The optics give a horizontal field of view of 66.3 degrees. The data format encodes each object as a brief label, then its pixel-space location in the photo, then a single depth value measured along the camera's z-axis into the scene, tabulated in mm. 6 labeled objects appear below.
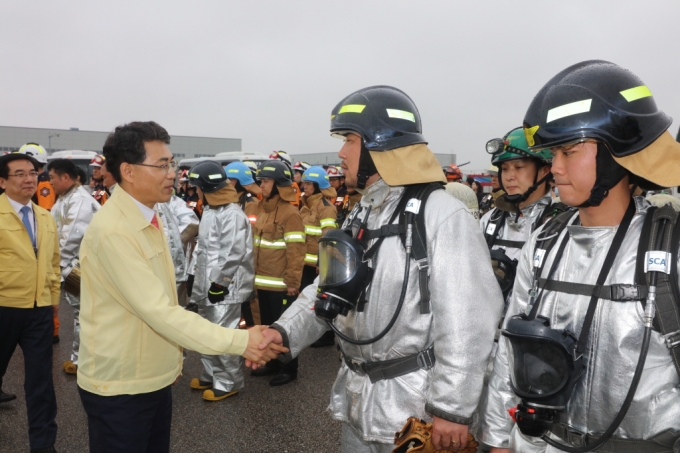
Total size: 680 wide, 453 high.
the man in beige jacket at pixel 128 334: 2697
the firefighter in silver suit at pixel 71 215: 5977
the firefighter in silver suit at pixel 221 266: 5496
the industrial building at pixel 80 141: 39875
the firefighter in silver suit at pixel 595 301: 1655
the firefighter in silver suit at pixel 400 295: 2227
